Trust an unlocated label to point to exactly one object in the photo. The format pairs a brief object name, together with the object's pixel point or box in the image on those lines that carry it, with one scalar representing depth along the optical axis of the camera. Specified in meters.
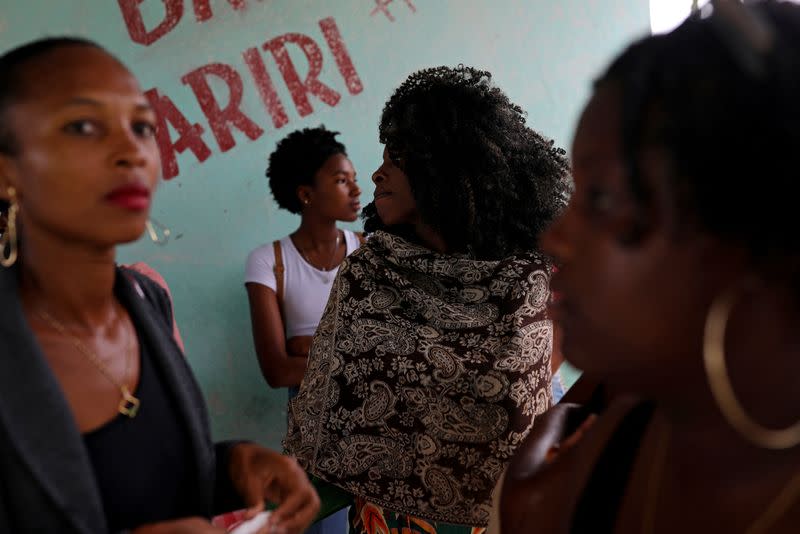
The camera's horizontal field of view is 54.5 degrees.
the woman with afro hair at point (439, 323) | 1.67
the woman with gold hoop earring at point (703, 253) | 0.60
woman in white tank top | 2.68
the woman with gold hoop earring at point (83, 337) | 0.78
